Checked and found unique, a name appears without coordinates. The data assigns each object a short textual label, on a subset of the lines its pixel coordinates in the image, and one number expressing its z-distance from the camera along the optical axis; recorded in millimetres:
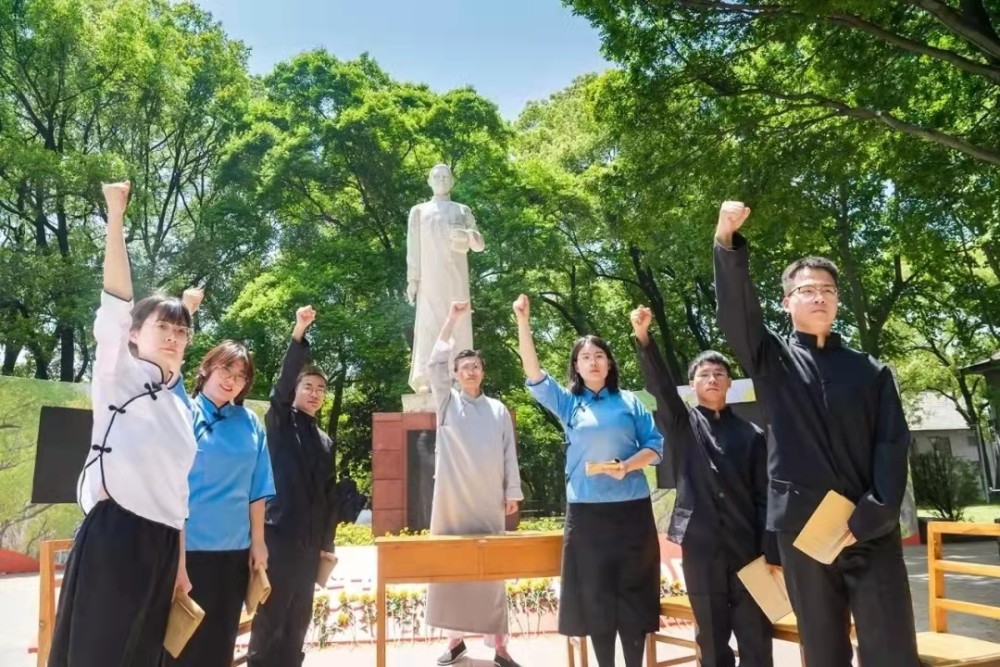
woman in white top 1756
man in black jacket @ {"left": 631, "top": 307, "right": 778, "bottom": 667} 2795
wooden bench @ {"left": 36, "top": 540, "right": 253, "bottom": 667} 2773
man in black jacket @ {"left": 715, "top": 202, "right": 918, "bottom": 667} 1868
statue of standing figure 7488
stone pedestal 7316
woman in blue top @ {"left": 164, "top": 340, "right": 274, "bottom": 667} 2393
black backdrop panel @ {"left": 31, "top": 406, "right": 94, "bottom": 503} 6926
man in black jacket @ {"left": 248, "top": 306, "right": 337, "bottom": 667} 2975
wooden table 3166
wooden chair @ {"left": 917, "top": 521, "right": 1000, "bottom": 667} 2292
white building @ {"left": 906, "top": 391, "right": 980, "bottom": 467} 28047
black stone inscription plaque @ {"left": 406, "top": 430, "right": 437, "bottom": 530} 7305
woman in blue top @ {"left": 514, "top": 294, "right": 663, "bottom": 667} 2994
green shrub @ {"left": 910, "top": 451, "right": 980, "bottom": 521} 12141
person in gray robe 3693
